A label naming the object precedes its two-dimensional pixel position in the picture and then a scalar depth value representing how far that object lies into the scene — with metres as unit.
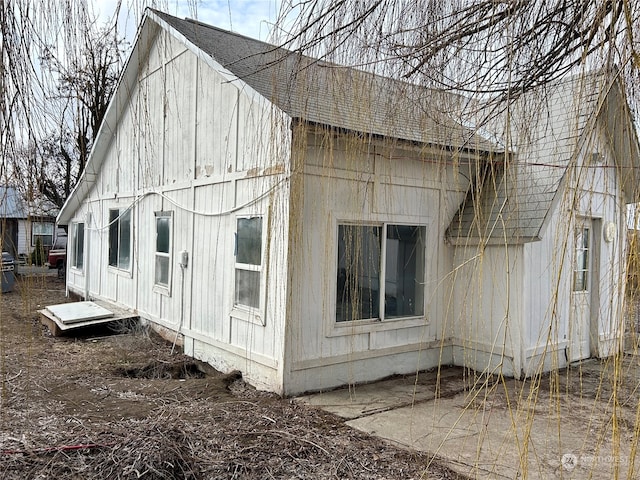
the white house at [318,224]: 3.09
